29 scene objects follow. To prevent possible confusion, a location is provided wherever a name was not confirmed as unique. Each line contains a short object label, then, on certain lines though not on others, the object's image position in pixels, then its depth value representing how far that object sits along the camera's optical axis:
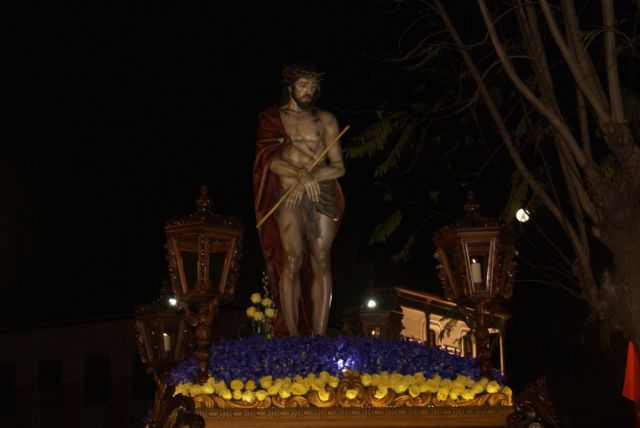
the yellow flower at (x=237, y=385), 8.88
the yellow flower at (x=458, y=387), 9.11
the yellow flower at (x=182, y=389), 8.87
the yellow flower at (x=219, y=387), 8.81
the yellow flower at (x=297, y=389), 8.82
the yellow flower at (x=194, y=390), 8.77
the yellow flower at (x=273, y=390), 8.83
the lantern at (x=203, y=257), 9.27
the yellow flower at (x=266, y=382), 8.87
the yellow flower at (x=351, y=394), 8.86
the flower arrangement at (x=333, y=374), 8.86
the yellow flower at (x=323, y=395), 8.84
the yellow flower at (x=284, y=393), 8.77
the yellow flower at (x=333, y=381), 8.94
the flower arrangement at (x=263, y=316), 11.55
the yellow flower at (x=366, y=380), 8.94
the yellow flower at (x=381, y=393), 8.91
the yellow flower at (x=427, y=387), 9.05
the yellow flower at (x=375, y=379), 8.98
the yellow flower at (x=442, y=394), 9.03
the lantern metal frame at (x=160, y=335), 12.90
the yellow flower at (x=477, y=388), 9.16
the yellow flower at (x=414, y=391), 8.99
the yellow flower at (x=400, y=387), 8.95
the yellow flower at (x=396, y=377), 9.02
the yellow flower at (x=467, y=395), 9.10
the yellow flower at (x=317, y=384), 8.91
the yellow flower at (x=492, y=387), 9.21
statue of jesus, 10.76
